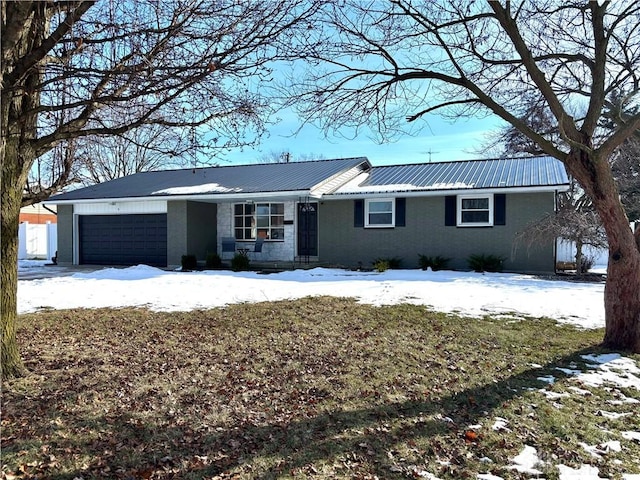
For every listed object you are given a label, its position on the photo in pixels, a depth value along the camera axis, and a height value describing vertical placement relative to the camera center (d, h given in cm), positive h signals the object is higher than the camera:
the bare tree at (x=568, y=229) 1270 +9
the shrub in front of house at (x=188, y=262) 1581 -102
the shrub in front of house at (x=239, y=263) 1553 -104
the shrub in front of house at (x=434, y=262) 1459 -94
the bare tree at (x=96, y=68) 402 +148
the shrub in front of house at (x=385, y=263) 1448 -100
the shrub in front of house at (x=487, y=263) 1407 -93
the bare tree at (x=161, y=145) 505 +111
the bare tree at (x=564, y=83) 564 +215
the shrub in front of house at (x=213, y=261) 1599 -99
